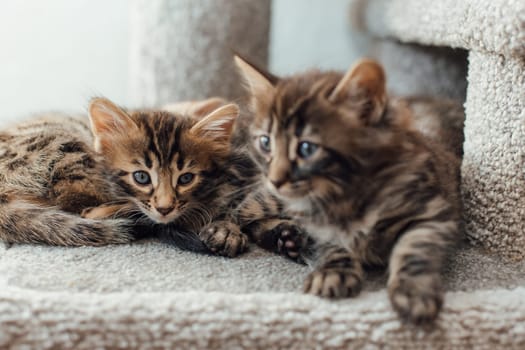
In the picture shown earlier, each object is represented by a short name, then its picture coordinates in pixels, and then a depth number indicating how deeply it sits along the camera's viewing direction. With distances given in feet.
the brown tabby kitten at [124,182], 2.08
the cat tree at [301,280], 1.77
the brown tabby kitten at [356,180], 1.82
